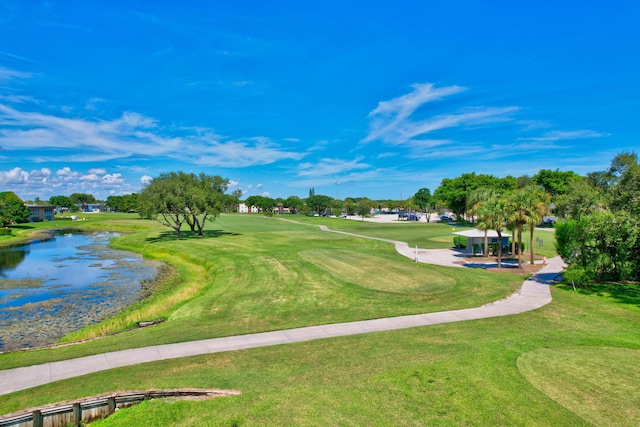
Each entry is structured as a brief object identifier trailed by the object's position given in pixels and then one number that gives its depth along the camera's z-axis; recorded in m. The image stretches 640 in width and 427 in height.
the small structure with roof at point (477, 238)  36.14
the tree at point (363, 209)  115.74
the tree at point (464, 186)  86.73
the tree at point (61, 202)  185.38
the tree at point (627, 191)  25.19
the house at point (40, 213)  109.94
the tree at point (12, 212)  81.00
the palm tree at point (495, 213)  28.03
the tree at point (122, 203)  170.96
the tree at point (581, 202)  29.86
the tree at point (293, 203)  184.96
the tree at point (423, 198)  124.50
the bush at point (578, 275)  21.12
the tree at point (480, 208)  30.50
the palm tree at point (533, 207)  27.44
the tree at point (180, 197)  48.69
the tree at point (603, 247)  20.62
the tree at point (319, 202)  147.88
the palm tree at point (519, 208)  27.52
